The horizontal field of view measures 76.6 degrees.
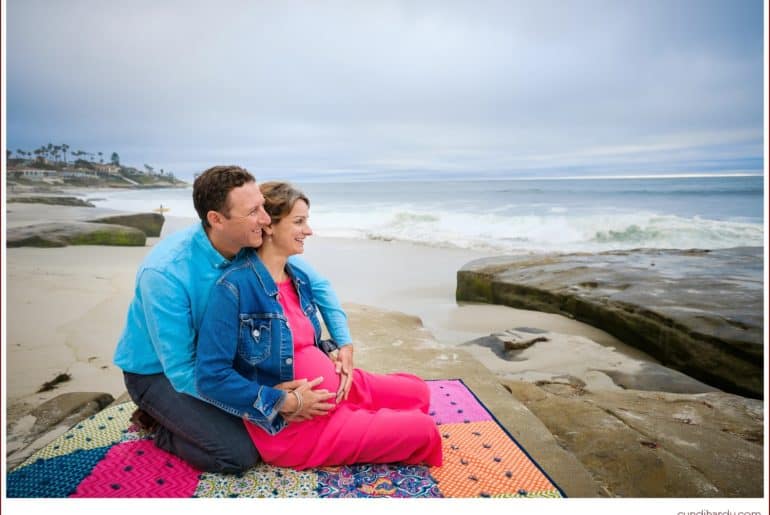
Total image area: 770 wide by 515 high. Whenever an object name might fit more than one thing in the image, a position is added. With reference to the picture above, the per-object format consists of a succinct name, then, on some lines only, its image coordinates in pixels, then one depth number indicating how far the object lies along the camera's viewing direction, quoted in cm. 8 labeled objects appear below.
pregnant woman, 147
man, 153
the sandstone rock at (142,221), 816
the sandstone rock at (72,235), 621
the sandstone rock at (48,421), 200
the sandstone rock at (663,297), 313
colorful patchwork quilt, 160
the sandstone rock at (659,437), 182
